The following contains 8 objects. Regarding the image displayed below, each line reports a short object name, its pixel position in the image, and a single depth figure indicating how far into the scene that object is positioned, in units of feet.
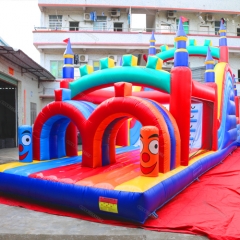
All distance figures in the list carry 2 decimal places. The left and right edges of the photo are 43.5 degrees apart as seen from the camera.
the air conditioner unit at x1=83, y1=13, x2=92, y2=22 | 51.30
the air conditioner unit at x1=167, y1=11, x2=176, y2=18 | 52.34
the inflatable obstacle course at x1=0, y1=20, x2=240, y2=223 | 11.44
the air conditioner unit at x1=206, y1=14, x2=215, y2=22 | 53.47
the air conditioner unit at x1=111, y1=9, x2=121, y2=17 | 51.90
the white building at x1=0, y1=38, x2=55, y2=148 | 34.30
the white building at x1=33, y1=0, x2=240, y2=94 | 47.78
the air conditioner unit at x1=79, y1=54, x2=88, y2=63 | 48.96
